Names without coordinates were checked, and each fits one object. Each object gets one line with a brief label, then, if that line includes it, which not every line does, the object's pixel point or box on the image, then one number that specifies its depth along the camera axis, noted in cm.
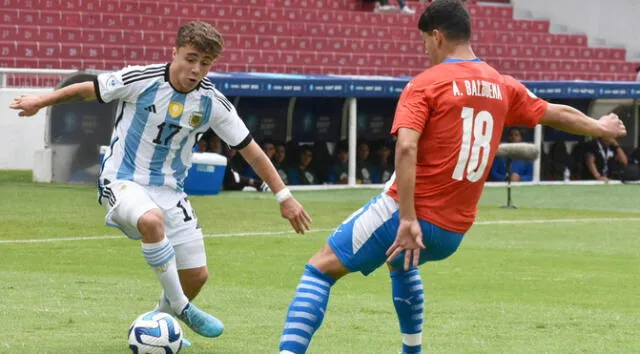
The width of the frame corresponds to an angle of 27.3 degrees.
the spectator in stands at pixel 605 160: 2738
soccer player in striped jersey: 733
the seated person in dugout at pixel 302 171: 2438
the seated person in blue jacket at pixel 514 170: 2597
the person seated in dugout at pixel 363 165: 2520
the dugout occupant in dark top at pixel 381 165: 2547
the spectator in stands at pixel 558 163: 2745
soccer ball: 712
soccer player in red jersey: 605
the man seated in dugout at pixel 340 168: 2495
